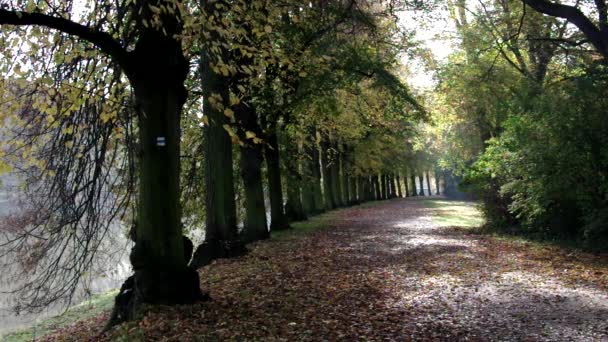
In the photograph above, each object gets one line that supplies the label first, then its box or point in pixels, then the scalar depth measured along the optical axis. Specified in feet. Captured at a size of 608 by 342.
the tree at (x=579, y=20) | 34.71
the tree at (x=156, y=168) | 22.85
